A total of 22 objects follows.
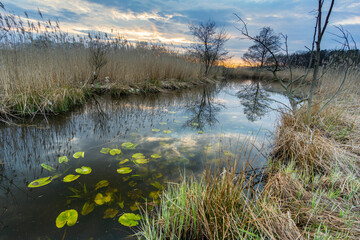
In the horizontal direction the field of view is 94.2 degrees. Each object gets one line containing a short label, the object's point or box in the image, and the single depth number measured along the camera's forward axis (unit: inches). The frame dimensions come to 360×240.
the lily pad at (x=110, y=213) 51.1
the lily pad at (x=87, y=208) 51.5
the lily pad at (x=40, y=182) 60.6
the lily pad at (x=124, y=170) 71.9
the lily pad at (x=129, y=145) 94.4
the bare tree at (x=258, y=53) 816.1
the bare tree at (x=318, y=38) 88.3
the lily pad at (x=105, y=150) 87.4
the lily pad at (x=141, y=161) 80.3
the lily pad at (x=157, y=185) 65.4
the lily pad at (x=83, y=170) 69.4
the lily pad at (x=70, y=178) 64.6
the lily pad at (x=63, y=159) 76.4
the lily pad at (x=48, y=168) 69.8
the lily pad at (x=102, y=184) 63.1
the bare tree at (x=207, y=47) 554.3
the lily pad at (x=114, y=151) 86.3
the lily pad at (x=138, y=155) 84.7
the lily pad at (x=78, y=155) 81.2
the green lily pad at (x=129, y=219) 48.5
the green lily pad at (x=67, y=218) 47.2
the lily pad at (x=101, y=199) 55.8
